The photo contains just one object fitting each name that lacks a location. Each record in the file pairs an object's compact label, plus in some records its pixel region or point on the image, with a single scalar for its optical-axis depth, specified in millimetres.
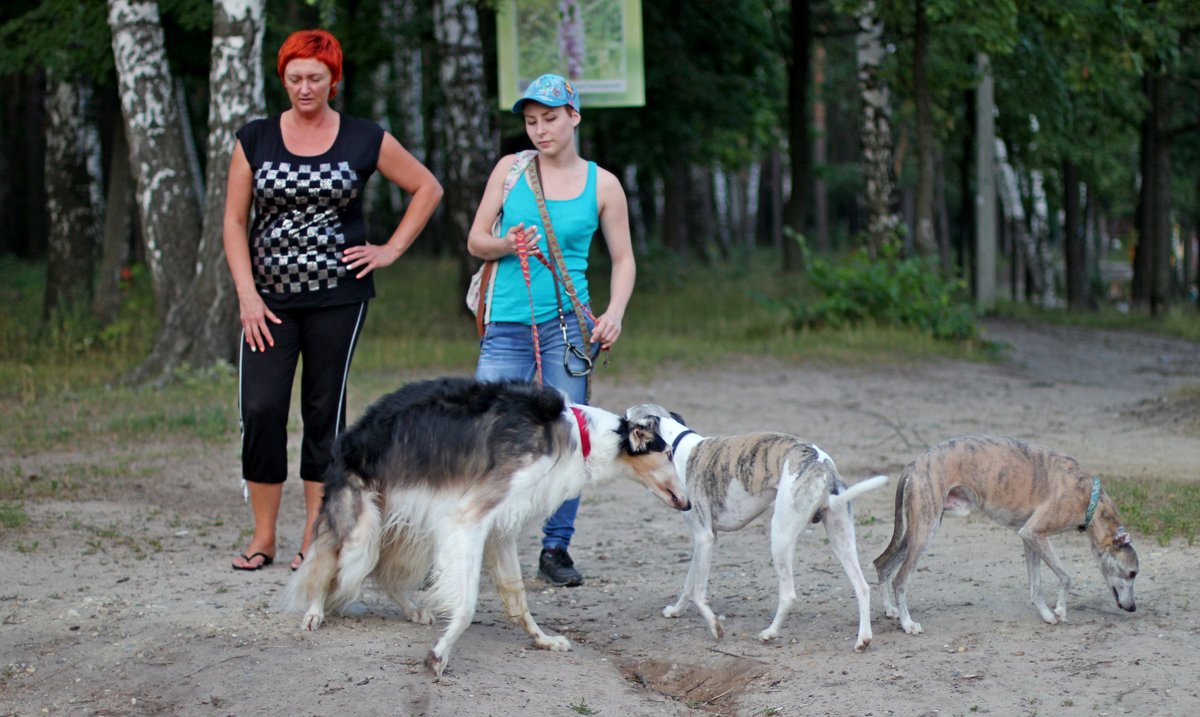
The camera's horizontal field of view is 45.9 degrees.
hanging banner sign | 16062
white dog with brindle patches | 5578
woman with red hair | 6145
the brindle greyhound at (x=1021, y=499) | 5781
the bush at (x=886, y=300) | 16922
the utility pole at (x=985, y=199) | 24422
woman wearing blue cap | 6105
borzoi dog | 5328
